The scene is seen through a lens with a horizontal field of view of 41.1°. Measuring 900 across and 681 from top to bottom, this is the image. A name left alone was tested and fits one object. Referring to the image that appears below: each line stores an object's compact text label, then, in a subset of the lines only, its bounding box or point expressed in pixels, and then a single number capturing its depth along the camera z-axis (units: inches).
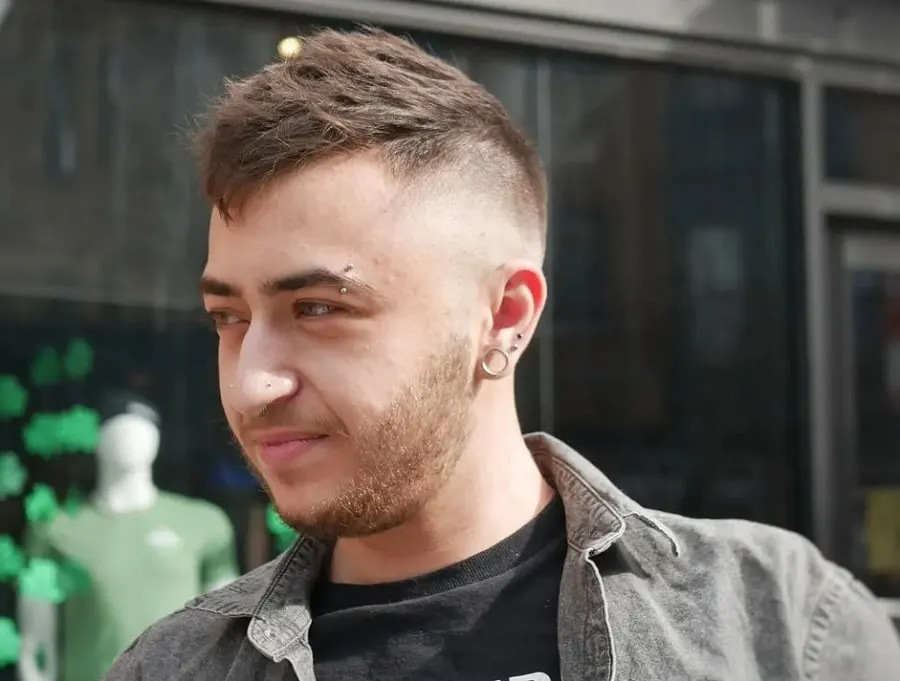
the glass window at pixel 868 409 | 149.1
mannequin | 123.1
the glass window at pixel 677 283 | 139.6
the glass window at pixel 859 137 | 150.7
